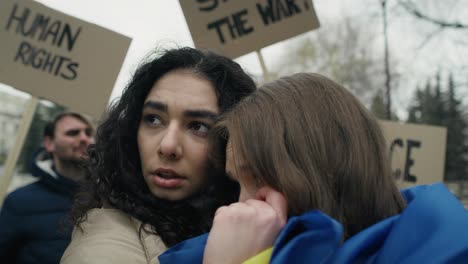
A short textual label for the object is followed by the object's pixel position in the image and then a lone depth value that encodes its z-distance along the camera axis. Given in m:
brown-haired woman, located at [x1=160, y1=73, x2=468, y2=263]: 0.99
